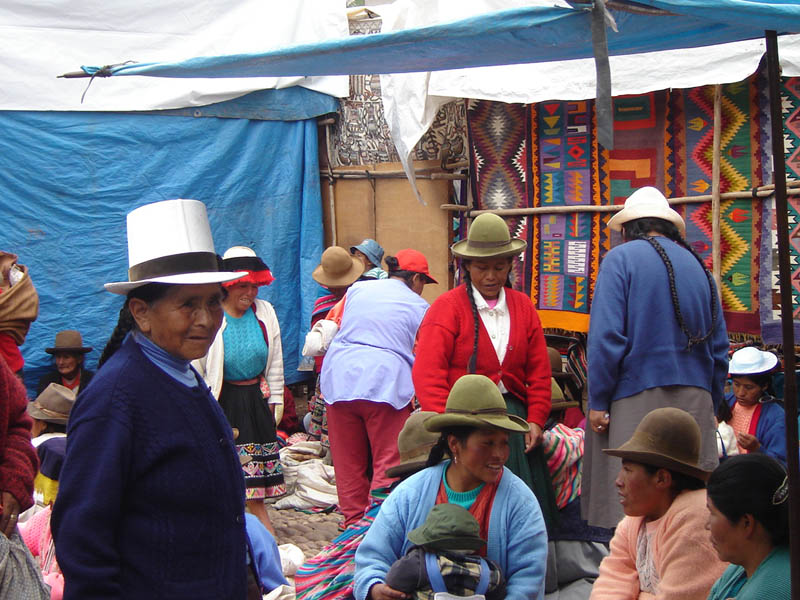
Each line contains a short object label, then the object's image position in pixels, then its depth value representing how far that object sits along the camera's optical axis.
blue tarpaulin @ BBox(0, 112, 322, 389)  7.45
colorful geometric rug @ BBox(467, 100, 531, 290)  6.94
